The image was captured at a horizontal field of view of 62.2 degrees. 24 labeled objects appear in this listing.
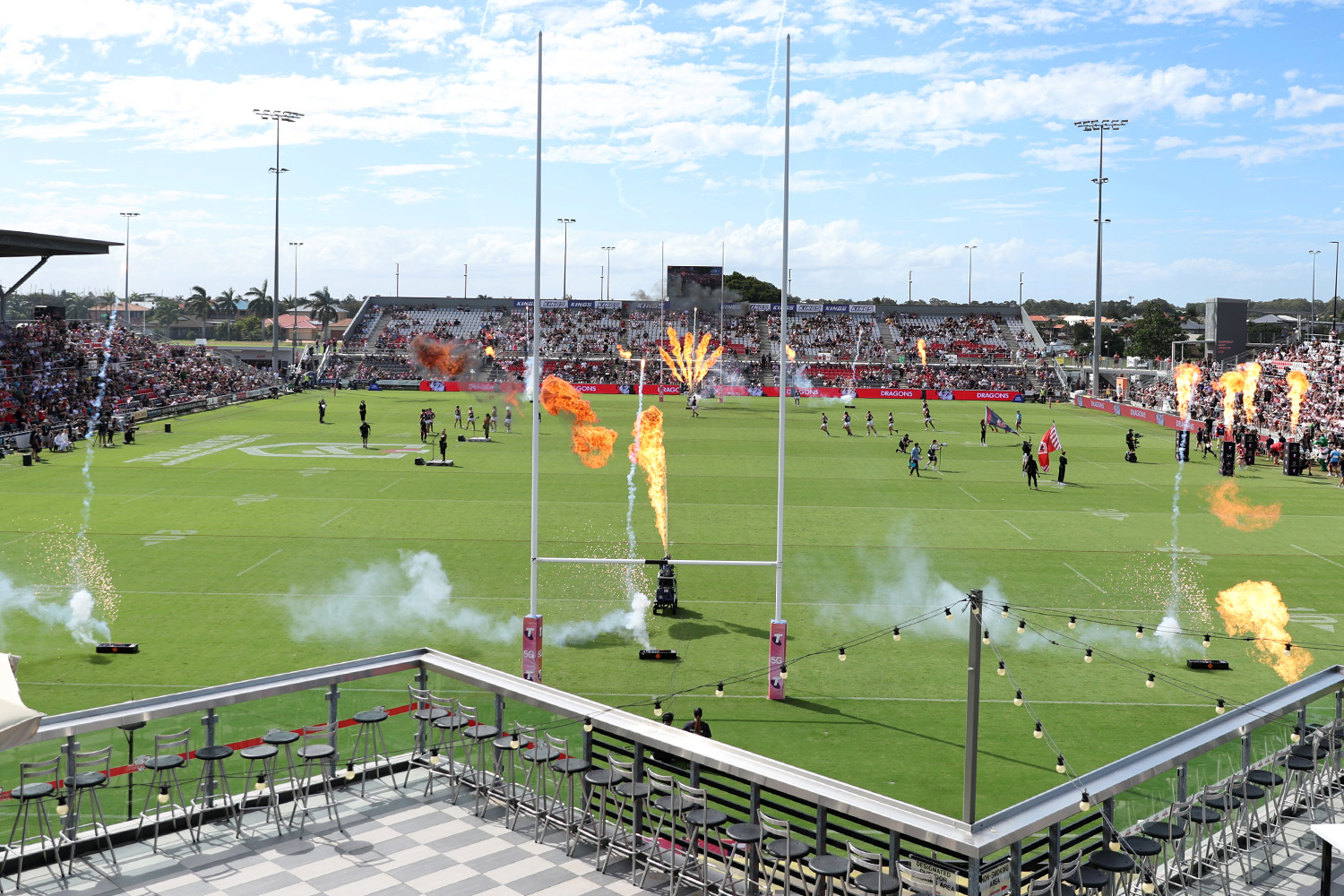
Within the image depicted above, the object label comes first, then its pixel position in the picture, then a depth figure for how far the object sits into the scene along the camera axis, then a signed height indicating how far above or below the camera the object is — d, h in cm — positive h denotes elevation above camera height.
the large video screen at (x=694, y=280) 11131 +1021
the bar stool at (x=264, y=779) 1315 -490
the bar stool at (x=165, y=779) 1284 -477
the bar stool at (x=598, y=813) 1275 -502
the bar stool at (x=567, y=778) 1309 -483
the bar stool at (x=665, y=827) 1204 -494
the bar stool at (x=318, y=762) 1345 -489
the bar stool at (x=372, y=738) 1450 -487
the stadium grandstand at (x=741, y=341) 10912 +437
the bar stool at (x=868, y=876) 1066 -475
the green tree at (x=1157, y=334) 14075 +730
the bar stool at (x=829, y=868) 1072 -467
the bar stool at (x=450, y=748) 1445 -491
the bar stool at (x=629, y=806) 1251 -491
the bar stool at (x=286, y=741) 1353 -447
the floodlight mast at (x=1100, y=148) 9469 +2068
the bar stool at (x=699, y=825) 1179 -473
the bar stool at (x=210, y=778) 1312 -484
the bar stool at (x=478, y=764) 1422 -498
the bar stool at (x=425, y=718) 1485 -458
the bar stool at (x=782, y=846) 1118 -471
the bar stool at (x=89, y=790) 1216 -462
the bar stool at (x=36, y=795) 1198 -462
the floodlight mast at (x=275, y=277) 9469 +818
